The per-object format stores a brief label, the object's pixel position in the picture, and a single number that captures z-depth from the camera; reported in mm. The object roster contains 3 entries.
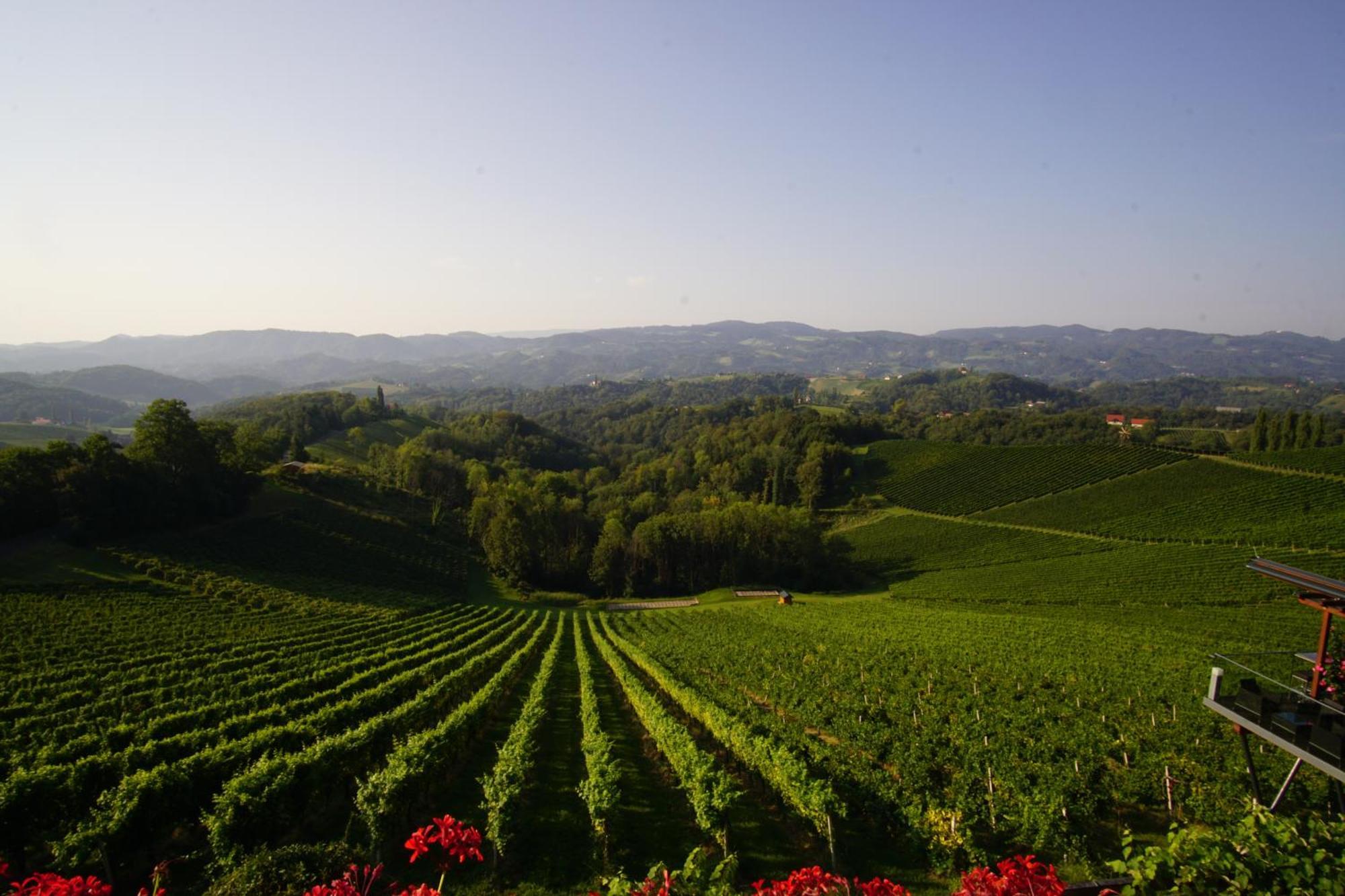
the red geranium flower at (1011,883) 4992
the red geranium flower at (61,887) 4605
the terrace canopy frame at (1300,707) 8969
